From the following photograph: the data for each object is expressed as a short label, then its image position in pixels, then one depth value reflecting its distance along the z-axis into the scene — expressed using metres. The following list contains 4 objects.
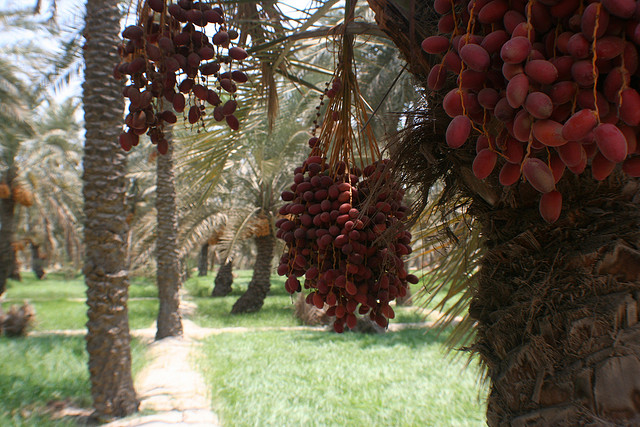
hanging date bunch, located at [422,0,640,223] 0.52
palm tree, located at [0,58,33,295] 10.34
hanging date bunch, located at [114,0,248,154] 1.07
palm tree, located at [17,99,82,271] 12.71
